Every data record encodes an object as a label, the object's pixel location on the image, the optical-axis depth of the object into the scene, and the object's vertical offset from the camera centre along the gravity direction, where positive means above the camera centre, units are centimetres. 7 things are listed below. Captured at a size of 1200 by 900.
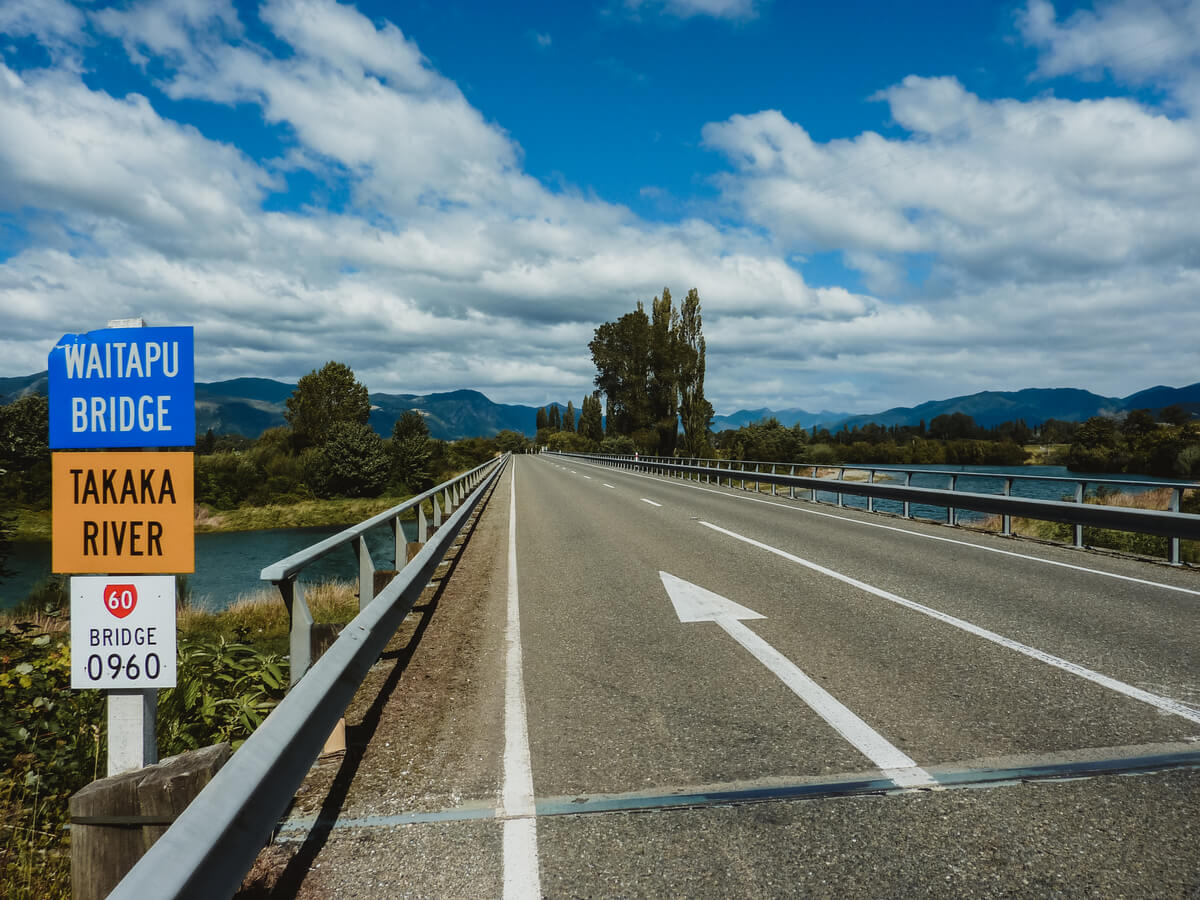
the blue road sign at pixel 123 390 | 310 +25
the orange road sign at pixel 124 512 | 311 -31
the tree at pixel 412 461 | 7944 -204
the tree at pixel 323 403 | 9475 +575
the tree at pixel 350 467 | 7400 -260
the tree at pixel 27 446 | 2123 -4
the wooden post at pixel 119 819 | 219 -122
